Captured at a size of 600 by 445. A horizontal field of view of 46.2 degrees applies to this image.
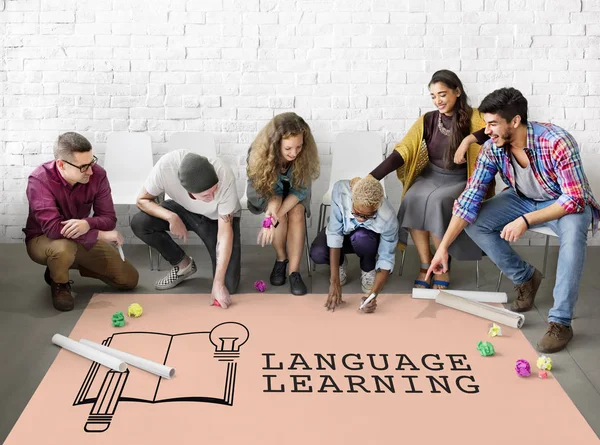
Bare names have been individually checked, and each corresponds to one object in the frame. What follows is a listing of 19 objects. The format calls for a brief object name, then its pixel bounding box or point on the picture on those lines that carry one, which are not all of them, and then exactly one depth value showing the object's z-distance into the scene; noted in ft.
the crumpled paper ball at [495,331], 11.02
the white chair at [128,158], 14.88
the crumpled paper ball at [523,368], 9.76
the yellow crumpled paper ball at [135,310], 11.55
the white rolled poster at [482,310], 11.38
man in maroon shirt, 11.62
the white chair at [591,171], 15.31
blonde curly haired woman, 12.25
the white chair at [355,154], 14.83
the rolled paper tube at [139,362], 9.66
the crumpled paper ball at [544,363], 9.91
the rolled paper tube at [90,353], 9.77
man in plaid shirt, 10.85
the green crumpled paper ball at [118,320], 11.17
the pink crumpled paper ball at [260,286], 12.86
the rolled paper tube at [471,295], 12.39
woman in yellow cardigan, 12.71
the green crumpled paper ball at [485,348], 10.34
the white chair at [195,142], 14.78
